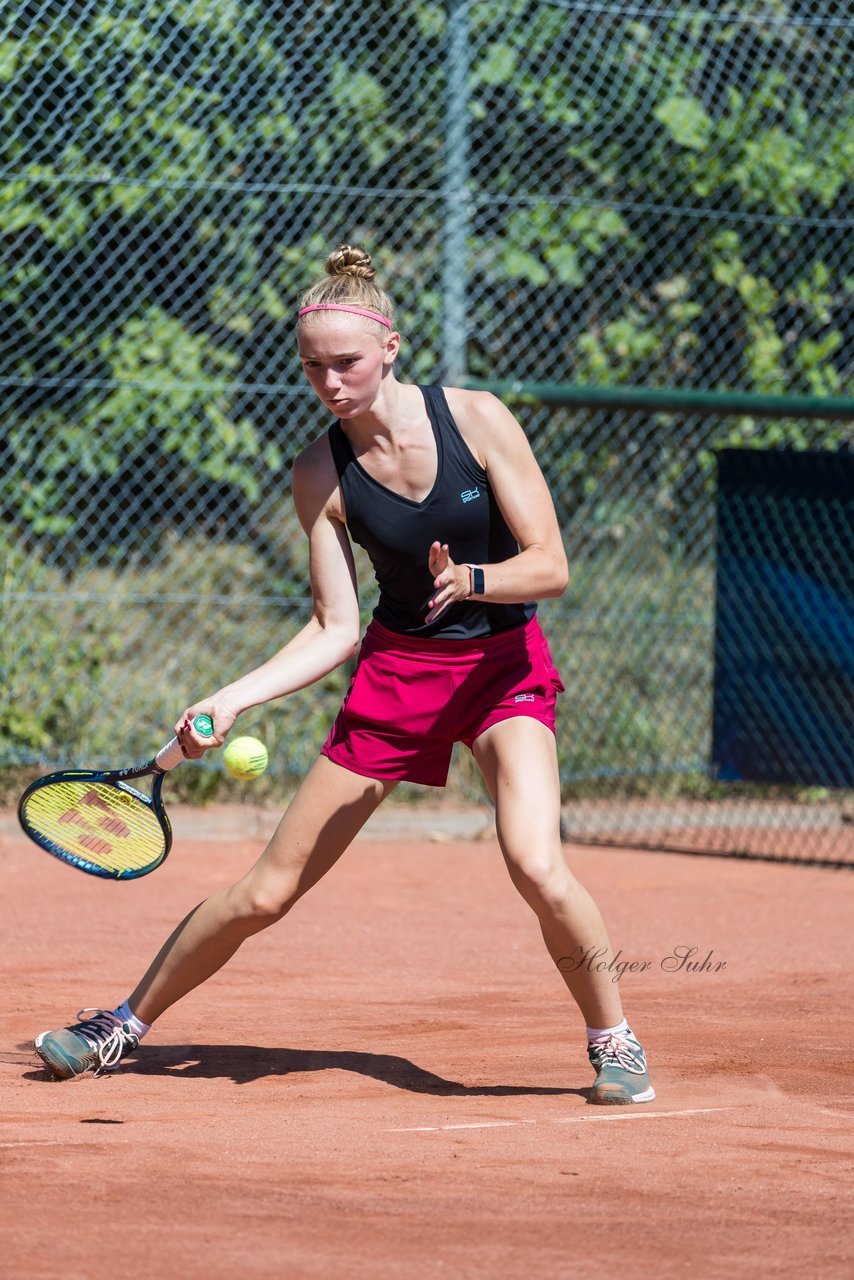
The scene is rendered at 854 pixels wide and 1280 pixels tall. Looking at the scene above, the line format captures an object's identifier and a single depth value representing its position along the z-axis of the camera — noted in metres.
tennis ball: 7.70
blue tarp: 14.91
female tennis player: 7.59
